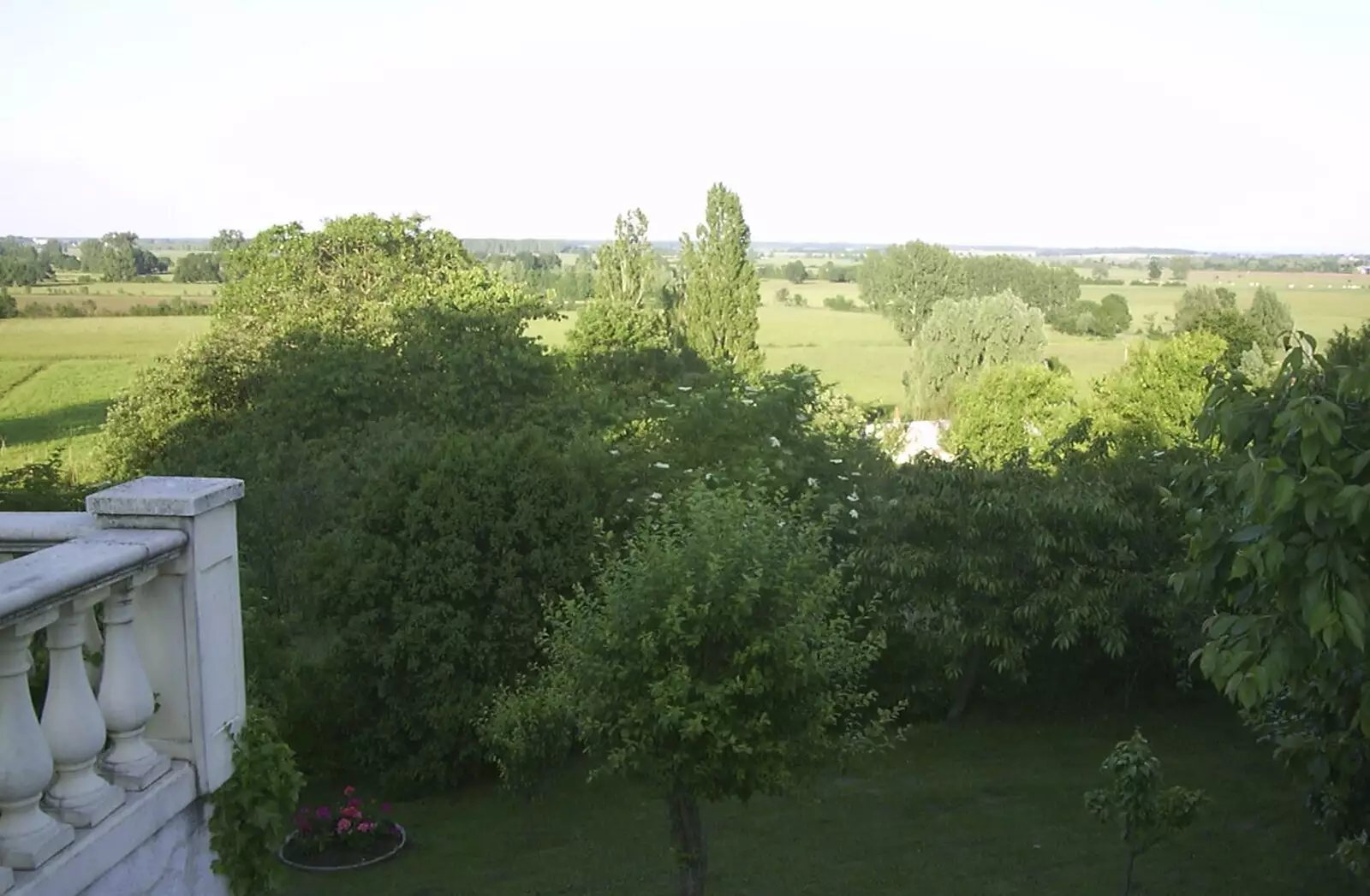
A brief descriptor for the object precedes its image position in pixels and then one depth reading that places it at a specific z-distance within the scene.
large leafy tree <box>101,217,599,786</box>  12.88
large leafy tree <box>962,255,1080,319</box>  90.75
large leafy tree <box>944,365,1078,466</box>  29.92
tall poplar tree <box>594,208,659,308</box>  43.34
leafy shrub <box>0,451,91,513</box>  14.09
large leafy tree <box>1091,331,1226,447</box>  26.89
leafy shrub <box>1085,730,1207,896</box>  7.75
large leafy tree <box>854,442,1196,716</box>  12.65
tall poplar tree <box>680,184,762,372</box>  43.06
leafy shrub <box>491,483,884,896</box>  6.86
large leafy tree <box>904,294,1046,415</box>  60.81
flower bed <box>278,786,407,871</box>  11.05
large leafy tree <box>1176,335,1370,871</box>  4.06
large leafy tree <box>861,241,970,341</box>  87.94
